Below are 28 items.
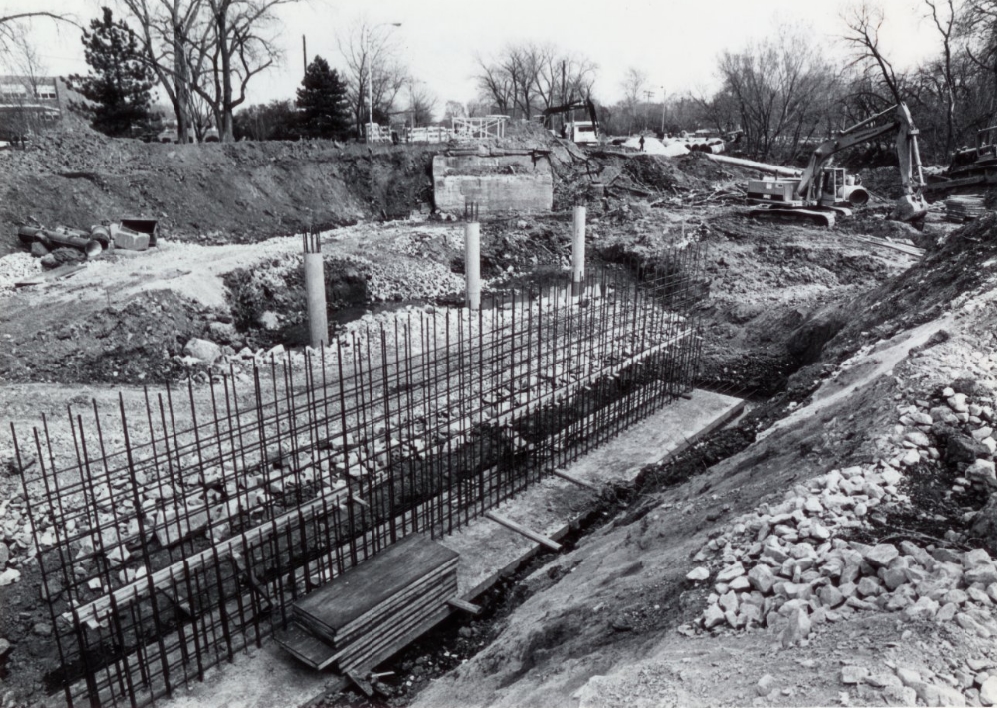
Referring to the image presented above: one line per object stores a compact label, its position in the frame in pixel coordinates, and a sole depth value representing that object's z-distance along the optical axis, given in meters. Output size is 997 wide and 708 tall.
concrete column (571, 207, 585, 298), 17.48
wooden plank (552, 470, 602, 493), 8.23
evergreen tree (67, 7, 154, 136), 27.61
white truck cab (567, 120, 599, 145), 34.18
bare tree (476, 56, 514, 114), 59.31
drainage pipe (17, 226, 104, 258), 16.16
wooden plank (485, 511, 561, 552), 7.16
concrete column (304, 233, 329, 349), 12.80
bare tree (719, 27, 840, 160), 38.16
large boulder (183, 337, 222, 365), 12.13
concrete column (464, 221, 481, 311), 15.42
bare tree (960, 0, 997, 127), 28.39
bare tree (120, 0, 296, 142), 26.62
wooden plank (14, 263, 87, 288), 14.59
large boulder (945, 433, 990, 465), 5.28
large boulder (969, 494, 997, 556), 4.20
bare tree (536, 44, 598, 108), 58.31
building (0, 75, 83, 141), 25.23
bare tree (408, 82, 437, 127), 55.56
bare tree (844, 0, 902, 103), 27.55
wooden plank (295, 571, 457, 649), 5.33
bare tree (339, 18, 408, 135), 38.25
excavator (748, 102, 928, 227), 19.78
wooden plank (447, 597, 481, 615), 6.15
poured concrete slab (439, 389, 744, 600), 6.90
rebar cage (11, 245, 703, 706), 5.40
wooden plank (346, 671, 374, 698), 5.37
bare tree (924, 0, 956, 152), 31.83
